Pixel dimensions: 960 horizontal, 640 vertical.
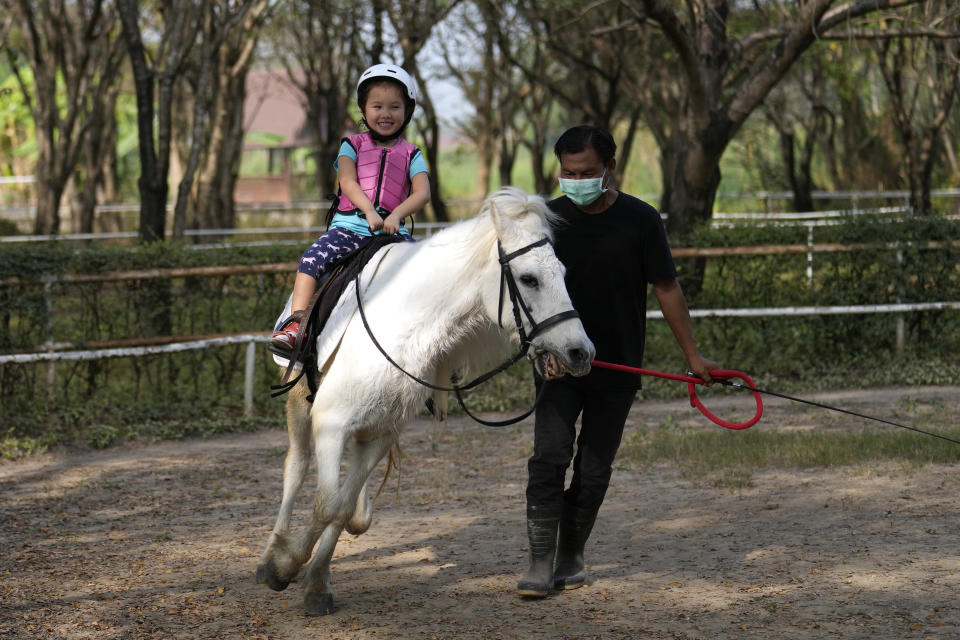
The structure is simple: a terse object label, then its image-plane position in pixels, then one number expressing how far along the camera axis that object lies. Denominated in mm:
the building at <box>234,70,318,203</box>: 64625
